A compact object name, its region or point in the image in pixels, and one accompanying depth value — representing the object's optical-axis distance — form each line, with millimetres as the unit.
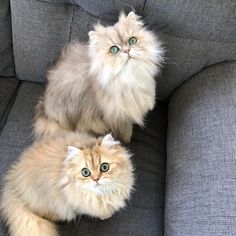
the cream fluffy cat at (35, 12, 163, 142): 1082
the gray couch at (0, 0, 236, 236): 1029
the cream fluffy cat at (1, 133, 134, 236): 957
